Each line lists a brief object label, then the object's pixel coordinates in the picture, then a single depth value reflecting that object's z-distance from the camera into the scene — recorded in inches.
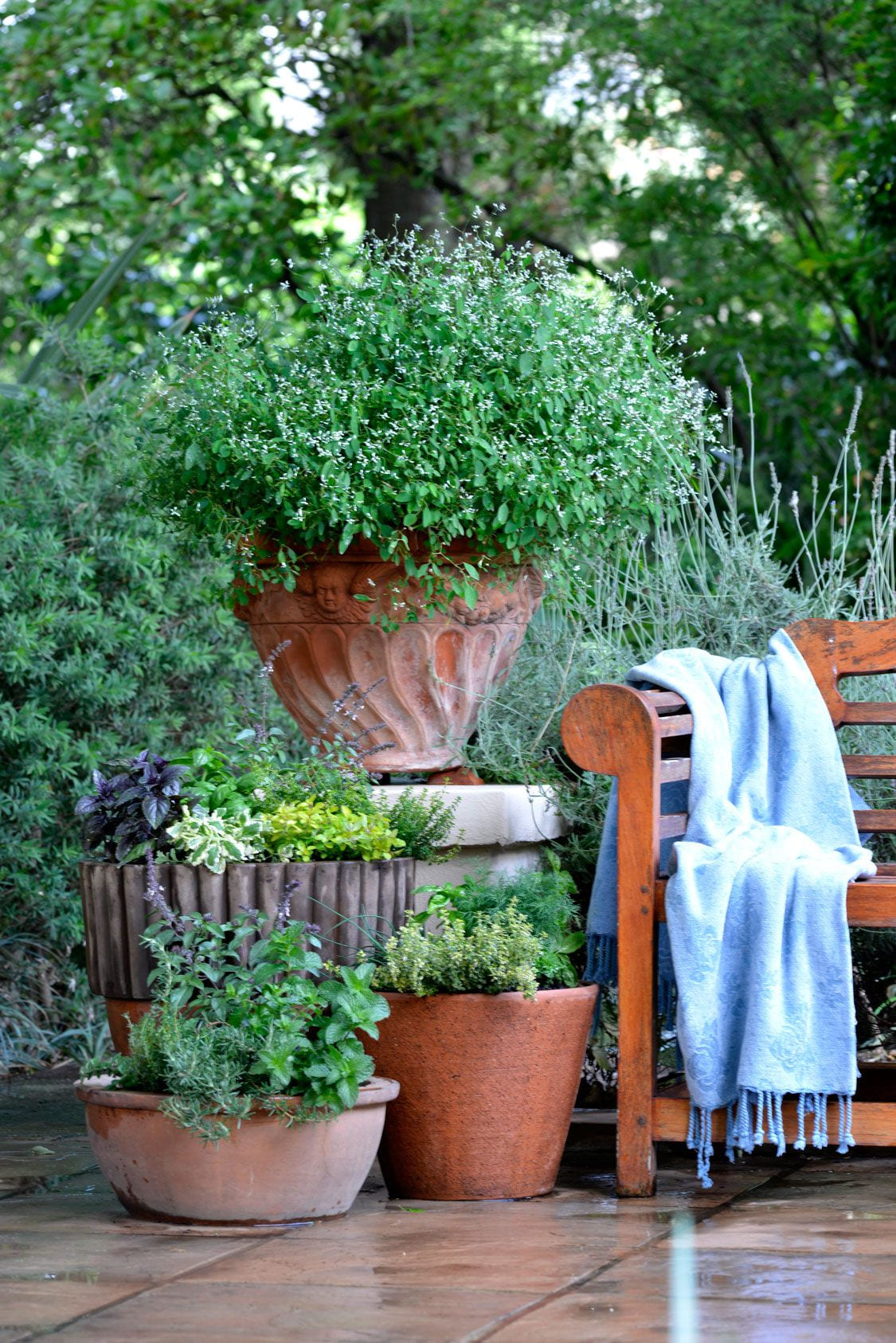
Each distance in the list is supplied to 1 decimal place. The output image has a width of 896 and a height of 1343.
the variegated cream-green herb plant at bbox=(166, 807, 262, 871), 225.2
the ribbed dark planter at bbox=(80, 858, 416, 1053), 224.9
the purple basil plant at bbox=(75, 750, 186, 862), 232.2
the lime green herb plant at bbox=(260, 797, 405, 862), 230.6
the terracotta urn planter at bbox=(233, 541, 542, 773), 258.4
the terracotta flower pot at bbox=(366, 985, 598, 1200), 221.2
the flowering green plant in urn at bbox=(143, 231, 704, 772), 246.0
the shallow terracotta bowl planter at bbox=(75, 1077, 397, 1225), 204.7
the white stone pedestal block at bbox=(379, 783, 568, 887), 259.0
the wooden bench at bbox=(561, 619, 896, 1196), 222.3
